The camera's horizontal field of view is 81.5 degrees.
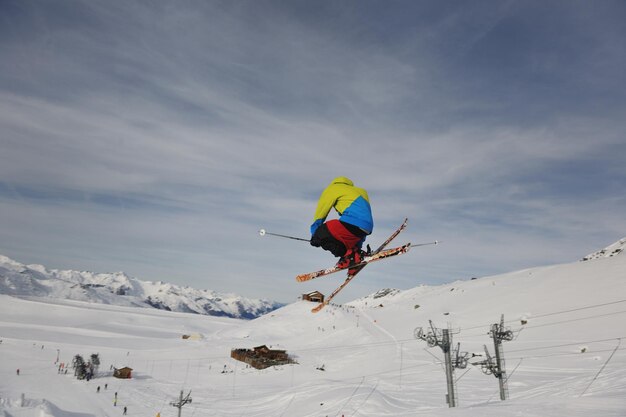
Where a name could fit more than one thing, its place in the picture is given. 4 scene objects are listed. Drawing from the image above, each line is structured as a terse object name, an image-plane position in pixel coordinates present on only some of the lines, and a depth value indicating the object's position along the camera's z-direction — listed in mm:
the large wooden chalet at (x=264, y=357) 51812
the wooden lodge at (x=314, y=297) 96994
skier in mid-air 6344
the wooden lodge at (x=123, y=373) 48344
